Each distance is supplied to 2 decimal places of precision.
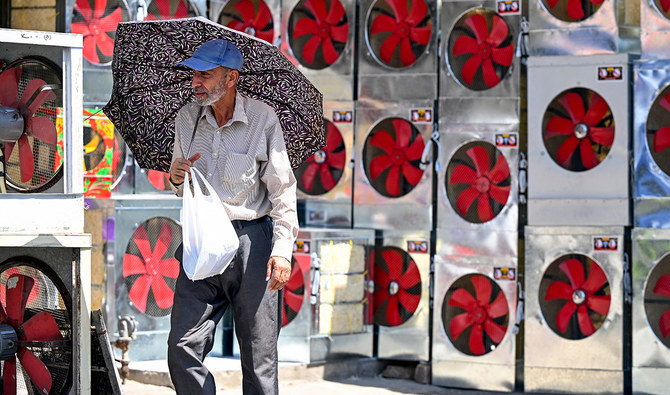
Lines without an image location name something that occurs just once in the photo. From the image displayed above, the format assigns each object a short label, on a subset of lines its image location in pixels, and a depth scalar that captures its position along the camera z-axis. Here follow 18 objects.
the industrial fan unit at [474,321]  15.59
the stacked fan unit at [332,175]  16.80
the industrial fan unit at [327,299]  15.93
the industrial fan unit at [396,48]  16.34
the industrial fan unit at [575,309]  14.99
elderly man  9.12
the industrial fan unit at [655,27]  14.76
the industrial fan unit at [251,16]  17.16
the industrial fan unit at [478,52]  15.69
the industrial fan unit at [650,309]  14.70
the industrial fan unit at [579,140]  15.02
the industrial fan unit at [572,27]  15.12
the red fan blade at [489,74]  15.80
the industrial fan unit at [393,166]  16.33
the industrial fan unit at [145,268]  15.21
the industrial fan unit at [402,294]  16.33
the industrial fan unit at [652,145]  14.73
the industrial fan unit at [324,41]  16.77
